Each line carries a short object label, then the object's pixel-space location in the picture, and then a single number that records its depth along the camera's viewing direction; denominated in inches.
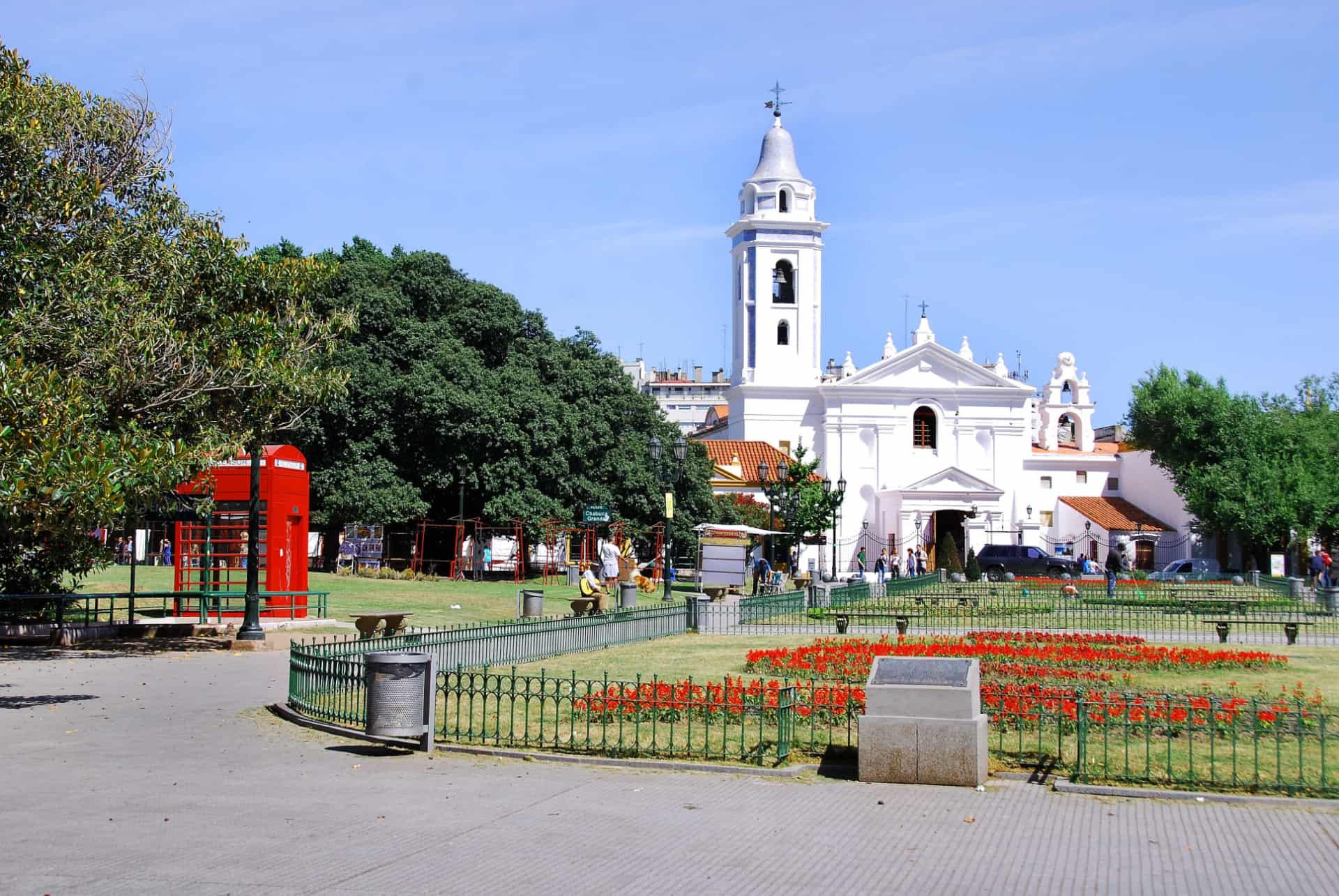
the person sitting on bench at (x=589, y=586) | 986.7
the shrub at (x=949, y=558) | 2097.7
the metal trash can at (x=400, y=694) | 447.2
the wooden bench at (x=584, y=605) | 922.1
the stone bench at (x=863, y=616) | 914.7
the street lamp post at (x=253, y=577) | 793.6
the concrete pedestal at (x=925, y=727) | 398.0
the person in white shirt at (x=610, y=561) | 1312.7
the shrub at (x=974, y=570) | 1911.9
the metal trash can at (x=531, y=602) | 923.4
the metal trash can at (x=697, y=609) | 1000.9
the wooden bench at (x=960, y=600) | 1198.9
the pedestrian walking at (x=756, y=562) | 1621.6
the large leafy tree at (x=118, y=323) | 581.0
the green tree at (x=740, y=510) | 2191.2
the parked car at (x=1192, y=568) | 2256.5
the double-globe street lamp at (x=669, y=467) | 1231.5
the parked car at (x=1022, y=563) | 2110.0
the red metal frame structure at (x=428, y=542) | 1668.3
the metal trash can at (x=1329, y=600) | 1139.5
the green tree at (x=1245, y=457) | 2346.2
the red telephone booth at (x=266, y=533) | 971.9
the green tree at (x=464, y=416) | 1660.9
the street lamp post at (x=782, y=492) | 1835.6
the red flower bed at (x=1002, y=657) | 667.4
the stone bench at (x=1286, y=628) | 876.6
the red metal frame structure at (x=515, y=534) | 1657.2
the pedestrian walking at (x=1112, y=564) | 1500.0
